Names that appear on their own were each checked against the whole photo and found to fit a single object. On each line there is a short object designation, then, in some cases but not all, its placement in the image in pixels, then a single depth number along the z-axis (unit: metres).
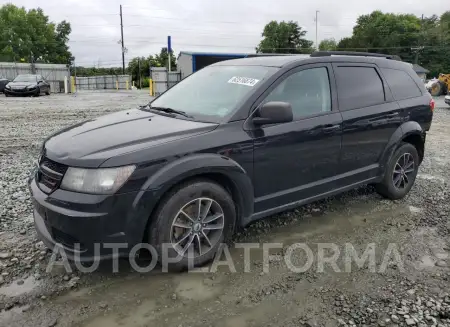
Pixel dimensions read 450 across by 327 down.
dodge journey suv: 2.80
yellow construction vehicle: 26.31
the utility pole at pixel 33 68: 33.72
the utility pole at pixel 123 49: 57.96
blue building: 26.31
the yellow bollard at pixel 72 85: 29.97
